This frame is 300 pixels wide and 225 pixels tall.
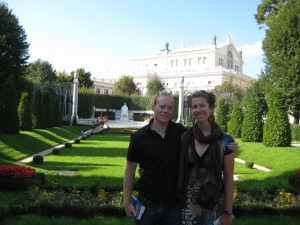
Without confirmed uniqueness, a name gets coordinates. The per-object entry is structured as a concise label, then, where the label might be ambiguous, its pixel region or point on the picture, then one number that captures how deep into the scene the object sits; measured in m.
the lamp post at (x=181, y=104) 35.87
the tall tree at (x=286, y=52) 24.09
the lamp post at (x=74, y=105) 33.66
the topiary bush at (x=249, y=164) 12.81
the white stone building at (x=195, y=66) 73.88
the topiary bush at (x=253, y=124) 19.66
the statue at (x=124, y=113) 48.31
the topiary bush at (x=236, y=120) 22.62
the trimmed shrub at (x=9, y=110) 17.06
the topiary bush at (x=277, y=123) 16.48
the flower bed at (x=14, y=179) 7.74
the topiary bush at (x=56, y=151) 14.66
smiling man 3.03
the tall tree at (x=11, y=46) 26.45
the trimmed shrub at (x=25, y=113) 20.30
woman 2.85
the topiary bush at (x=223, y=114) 27.00
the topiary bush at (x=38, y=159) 11.95
